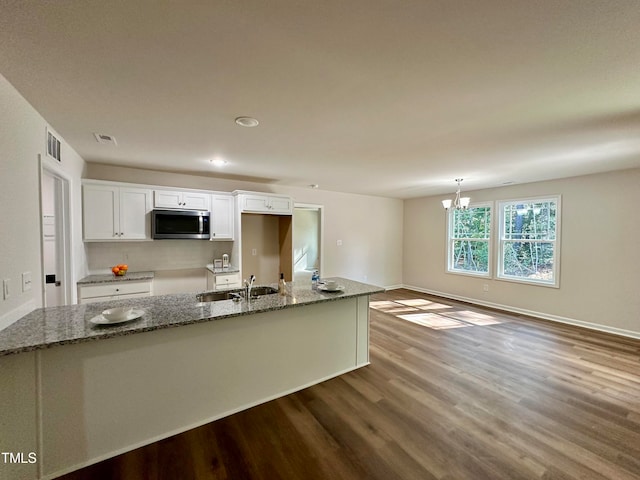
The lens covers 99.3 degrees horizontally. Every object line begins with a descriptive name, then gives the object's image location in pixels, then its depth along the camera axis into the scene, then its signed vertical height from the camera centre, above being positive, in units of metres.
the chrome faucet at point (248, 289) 2.48 -0.51
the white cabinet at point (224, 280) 3.98 -0.69
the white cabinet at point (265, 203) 4.30 +0.51
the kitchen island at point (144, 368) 1.55 -0.95
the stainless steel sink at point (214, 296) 2.53 -0.60
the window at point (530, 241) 4.64 -0.12
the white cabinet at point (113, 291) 3.17 -0.69
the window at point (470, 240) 5.57 -0.12
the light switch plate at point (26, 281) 1.89 -0.34
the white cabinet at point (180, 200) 3.85 +0.51
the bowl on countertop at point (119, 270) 3.56 -0.47
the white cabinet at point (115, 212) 3.43 +0.28
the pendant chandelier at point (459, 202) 4.34 +0.53
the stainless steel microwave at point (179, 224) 3.77 +0.14
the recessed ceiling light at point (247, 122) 2.27 +0.96
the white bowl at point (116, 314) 1.74 -0.53
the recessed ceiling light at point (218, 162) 3.45 +0.95
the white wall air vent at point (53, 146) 2.36 +0.79
